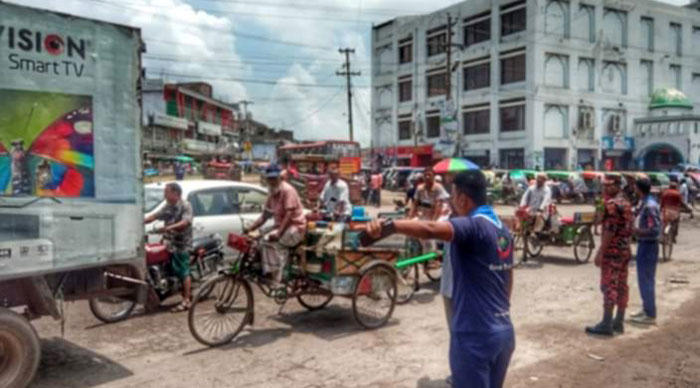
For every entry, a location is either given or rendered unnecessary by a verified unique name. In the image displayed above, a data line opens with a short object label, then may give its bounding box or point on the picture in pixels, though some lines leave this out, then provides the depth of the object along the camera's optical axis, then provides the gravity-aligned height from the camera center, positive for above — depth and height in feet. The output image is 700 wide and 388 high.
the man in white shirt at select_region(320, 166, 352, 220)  36.45 -1.22
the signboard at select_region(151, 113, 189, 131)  177.18 +17.99
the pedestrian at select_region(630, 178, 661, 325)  22.93 -3.28
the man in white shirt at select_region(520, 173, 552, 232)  37.60 -1.69
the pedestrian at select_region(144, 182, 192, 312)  23.66 -2.24
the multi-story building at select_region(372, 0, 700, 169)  146.41 +28.55
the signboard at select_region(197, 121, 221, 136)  228.02 +19.98
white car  28.09 -1.43
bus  84.69 +2.14
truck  14.51 +0.31
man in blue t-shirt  9.62 -1.82
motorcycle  22.80 -4.18
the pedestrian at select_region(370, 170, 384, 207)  87.40 -1.99
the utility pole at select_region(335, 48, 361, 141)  151.53 +27.36
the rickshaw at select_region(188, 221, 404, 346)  19.83 -3.92
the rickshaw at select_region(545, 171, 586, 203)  94.89 -2.25
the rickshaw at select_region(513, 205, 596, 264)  38.11 -3.85
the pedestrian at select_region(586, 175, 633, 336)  21.04 -3.13
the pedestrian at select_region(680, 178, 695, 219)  75.64 -2.08
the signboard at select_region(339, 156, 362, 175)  99.74 +1.97
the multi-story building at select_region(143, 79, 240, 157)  182.60 +20.90
